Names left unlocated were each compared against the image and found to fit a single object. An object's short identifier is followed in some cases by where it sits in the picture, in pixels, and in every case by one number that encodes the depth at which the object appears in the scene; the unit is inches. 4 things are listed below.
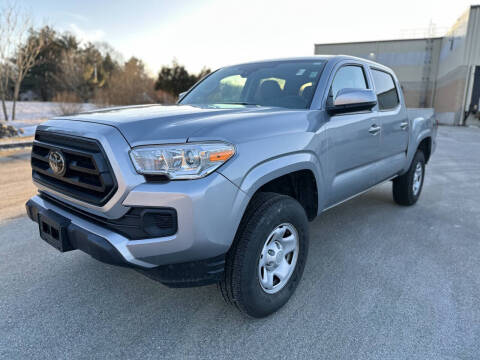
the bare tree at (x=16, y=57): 580.7
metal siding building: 1058.1
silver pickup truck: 72.6
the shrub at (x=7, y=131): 424.5
